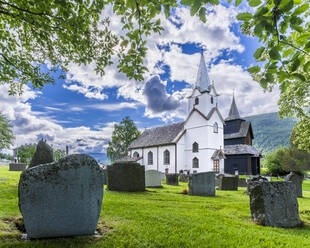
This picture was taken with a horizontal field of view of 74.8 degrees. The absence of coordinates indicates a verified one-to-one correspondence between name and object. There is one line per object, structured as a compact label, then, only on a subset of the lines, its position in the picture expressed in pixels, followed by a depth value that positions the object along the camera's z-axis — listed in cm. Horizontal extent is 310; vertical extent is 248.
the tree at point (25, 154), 5194
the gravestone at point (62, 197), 325
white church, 3444
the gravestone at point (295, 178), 1102
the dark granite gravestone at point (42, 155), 559
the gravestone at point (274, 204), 489
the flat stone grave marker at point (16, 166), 2261
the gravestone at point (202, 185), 1077
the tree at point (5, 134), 3912
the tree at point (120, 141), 5131
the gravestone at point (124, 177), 1001
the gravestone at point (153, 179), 1401
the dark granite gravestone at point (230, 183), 1458
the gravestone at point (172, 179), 1753
